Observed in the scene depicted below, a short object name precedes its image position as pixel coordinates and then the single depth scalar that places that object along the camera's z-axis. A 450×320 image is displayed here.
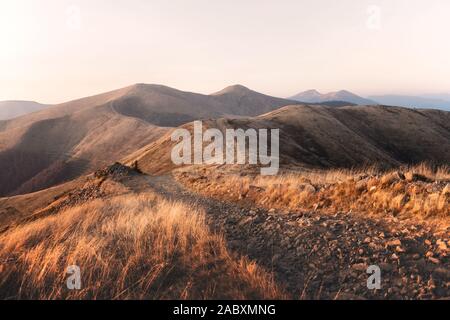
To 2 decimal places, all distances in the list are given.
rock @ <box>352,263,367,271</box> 5.14
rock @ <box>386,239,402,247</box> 5.85
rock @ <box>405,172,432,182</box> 10.81
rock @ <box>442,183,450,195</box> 8.01
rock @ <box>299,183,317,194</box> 10.85
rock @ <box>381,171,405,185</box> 9.83
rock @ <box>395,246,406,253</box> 5.59
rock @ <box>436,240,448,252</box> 5.58
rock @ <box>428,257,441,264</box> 5.16
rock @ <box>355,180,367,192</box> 9.95
